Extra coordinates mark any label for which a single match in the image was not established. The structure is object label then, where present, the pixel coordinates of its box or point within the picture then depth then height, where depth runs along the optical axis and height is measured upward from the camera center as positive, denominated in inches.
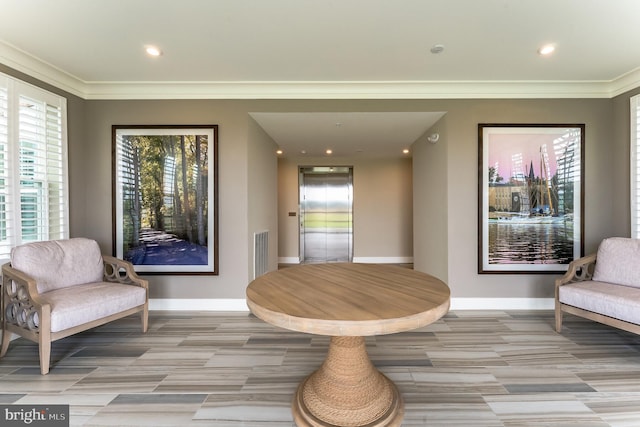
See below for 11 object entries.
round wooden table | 44.1 -17.0
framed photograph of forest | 123.1 +7.6
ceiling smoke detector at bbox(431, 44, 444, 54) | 91.2 +53.4
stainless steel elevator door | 239.0 -0.9
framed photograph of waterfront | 122.7 +5.6
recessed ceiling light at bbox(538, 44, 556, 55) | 91.6 +53.5
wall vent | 134.3 -21.8
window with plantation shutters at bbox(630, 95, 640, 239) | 112.2 +17.1
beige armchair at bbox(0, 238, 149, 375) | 78.0 -26.2
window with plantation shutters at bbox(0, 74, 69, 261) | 94.4 +16.6
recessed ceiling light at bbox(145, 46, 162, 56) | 93.6 +54.2
